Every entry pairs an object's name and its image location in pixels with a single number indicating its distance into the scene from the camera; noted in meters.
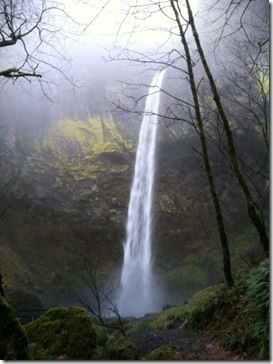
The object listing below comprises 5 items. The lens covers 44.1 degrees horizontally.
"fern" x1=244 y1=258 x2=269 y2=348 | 3.43
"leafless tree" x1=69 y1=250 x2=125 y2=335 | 15.27
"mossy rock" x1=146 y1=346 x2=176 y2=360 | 4.21
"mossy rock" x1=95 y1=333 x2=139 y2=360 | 4.62
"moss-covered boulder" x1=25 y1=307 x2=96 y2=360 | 4.68
